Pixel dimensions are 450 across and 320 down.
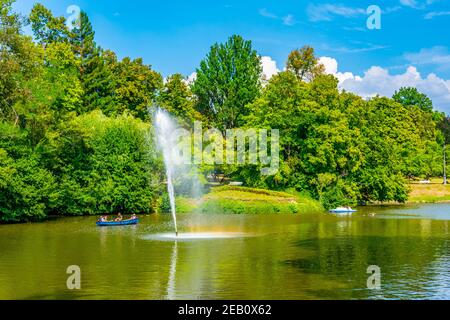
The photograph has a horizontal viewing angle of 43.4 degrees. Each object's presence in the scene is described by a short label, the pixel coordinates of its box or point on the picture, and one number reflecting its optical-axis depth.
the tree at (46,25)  82.12
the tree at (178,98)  88.04
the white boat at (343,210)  64.06
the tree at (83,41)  88.12
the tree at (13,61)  50.25
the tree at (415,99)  145.12
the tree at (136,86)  91.25
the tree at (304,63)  103.94
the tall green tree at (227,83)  93.25
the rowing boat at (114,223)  49.06
